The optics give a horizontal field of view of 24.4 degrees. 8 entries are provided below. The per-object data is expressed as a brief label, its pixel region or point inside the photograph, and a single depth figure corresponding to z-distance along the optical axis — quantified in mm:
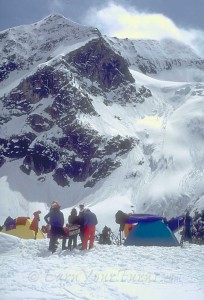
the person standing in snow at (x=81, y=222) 19297
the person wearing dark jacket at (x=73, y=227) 18219
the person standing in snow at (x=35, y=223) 25250
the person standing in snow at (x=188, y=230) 23984
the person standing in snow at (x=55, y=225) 17750
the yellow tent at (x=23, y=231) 30323
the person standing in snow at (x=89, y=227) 18672
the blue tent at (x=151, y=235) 22547
